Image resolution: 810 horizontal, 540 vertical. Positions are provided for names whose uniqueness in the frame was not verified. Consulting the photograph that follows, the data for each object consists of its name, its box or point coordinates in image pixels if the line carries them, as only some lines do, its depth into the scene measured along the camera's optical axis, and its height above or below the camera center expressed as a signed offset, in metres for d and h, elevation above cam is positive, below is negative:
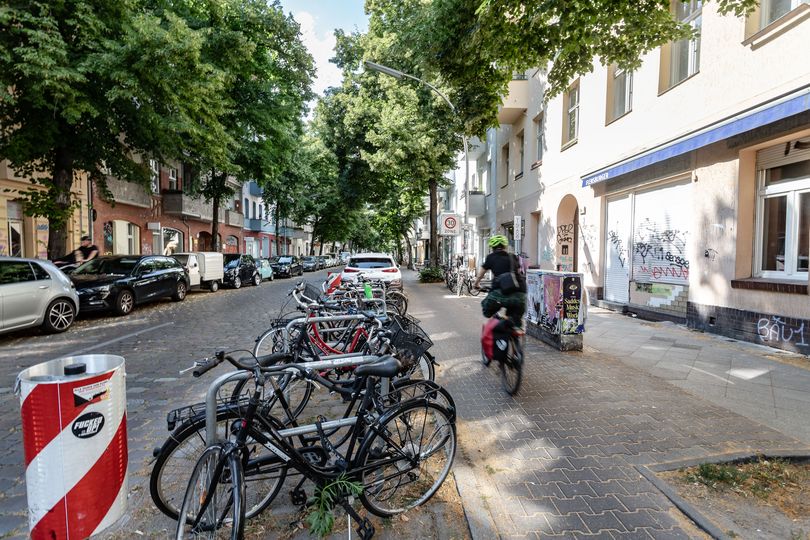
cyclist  5.16 -0.46
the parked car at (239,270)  20.38 -0.89
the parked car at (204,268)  17.28 -0.67
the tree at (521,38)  5.15 +2.83
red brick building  20.80 +1.86
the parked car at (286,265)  29.90 -0.94
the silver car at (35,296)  7.72 -0.85
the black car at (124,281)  10.38 -0.78
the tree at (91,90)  9.08 +3.69
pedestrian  12.23 -0.03
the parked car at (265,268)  25.64 -0.97
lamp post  17.81 +2.23
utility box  6.93 -0.90
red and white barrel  2.17 -1.00
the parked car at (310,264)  41.00 -1.10
